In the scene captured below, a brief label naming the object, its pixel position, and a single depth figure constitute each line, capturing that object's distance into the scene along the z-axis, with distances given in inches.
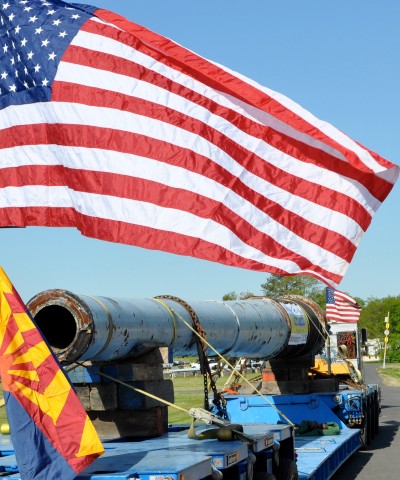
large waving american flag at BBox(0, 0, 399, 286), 326.0
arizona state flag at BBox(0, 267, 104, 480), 241.4
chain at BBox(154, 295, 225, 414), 392.8
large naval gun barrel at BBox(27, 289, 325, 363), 331.0
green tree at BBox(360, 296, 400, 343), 5309.1
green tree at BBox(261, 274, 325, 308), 3800.7
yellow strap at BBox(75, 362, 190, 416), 365.3
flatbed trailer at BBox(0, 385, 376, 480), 287.3
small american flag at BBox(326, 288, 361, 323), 1095.7
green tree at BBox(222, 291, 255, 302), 3807.8
